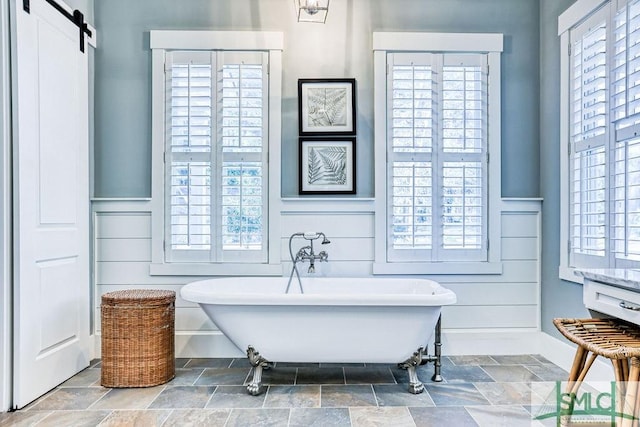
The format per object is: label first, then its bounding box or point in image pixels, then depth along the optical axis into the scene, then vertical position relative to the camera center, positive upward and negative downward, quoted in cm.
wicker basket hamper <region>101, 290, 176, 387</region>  268 -84
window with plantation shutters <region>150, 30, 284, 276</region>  326 +48
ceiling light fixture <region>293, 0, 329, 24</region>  294 +142
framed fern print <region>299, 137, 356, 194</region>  329 +33
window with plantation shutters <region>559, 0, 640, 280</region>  236 +45
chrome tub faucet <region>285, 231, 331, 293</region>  318 -35
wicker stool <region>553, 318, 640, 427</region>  165 -56
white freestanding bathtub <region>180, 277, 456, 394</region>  246 -69
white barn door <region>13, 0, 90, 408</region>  242 +4
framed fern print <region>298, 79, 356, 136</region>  329 +81
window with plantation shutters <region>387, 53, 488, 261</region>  327 +40
